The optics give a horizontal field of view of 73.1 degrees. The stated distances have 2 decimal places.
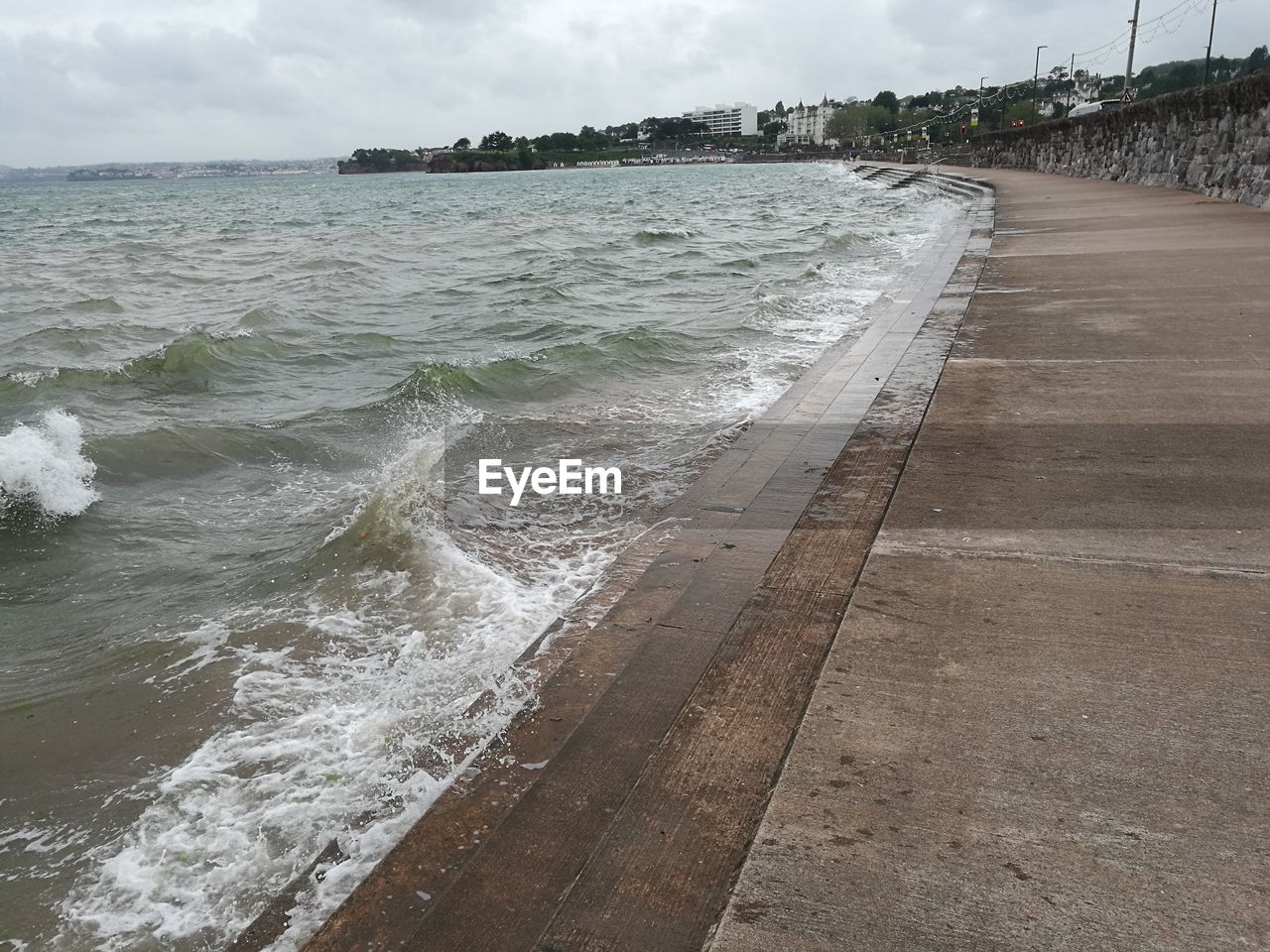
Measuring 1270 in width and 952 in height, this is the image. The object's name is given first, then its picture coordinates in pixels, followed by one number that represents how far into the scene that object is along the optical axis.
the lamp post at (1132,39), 38.00
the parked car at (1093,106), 36.12
